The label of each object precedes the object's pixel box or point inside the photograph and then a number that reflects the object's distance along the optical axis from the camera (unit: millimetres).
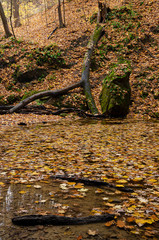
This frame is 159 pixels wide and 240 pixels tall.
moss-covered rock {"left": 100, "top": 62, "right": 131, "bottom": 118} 13039
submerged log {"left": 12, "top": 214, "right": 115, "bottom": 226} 2373
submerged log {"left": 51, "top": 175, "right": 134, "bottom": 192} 3484
